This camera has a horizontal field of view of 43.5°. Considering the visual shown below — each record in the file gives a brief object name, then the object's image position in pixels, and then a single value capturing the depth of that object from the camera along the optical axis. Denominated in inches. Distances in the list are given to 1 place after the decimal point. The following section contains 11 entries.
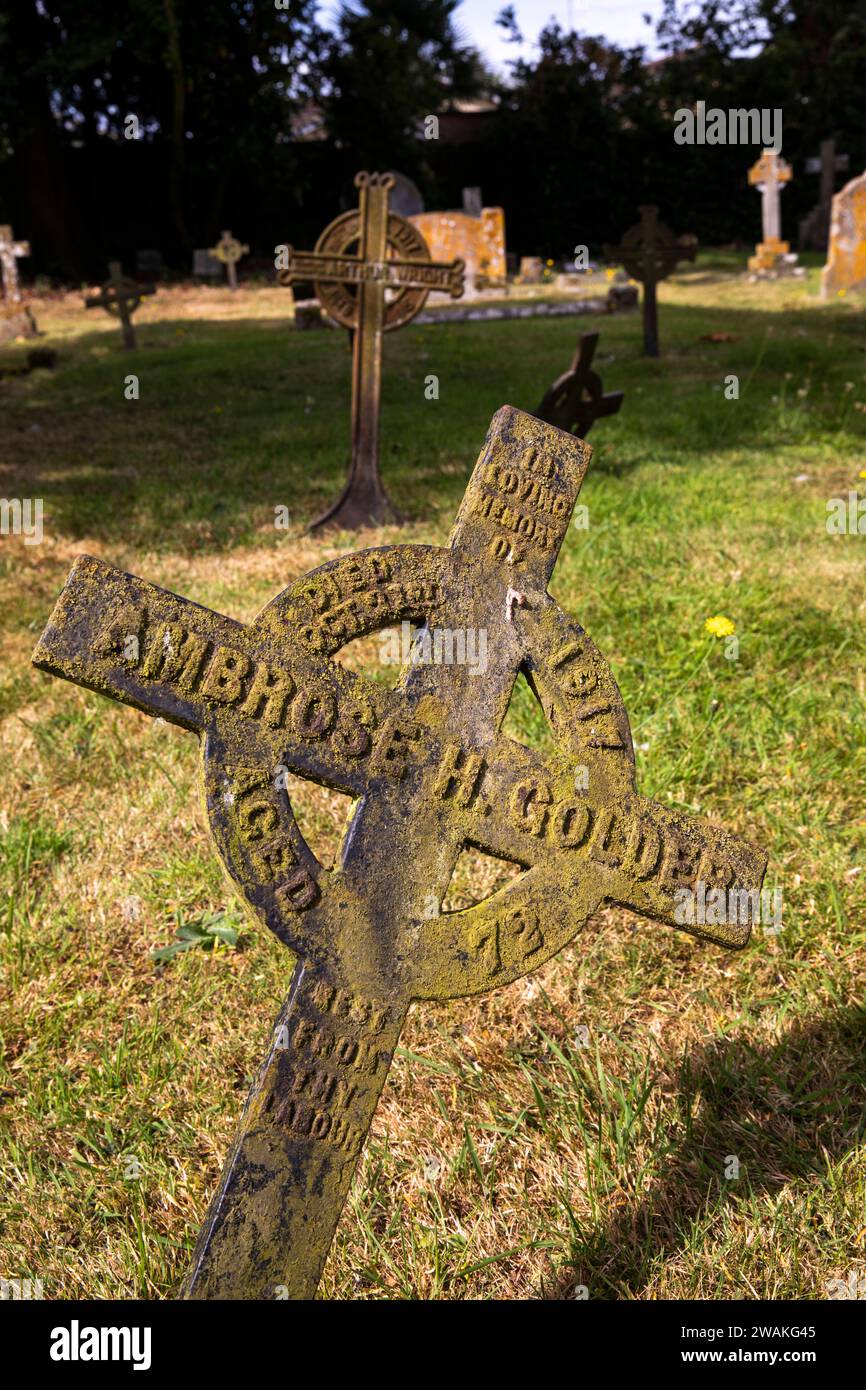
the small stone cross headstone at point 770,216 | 689.0
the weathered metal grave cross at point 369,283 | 234.4
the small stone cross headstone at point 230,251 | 766.5
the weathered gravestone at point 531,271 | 708.0
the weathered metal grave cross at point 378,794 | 53.1
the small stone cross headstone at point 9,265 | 605.6
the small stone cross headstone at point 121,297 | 490.6
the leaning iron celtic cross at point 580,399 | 232.8
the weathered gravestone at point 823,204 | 826.2
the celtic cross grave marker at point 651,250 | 427.2
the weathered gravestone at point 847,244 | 510.6
